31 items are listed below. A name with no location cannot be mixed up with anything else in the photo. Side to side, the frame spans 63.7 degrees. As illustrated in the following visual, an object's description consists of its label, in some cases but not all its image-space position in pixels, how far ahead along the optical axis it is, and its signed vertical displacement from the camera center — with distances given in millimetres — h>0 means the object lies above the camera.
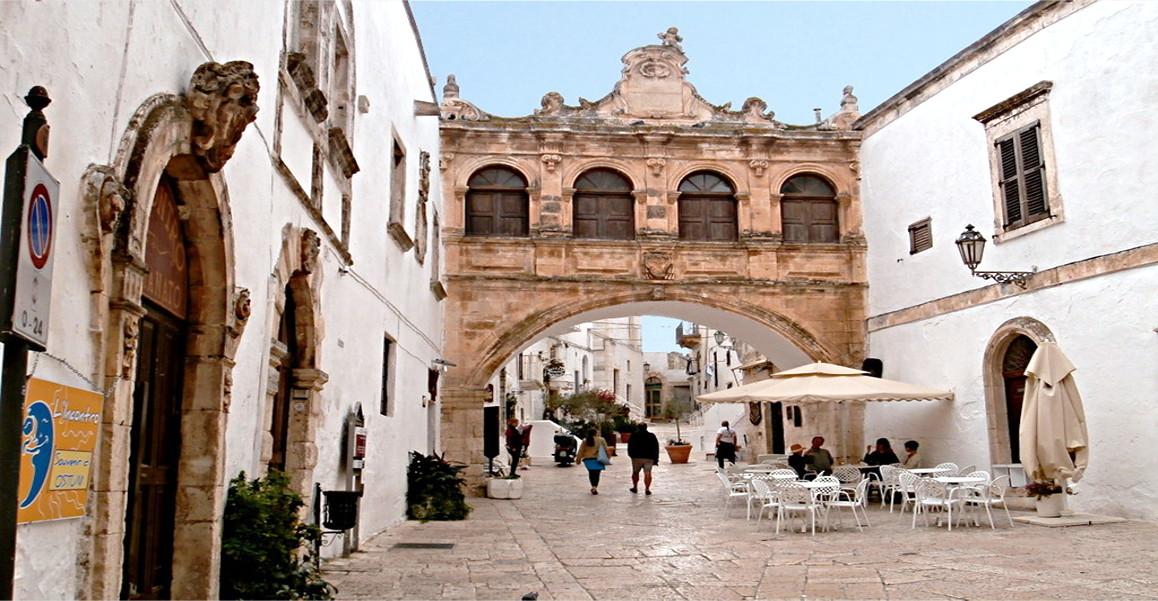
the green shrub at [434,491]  11664 -598
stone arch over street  16172 +3825
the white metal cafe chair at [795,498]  9250 -594
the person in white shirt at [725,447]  20364 -168
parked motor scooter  24859 -222
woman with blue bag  15539 -263
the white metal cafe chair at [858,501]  9539 -660
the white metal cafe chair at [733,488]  11102 -607
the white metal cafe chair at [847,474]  11805 -461
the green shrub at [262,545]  5016 -532
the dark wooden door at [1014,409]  12508 +346
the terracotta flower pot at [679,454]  25344 -373
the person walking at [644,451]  14977 -165
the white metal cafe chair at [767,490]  9588 -528
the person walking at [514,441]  18922 +32
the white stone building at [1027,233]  10266 +2608
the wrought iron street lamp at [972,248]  11688 +2331
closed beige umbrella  9578 +96
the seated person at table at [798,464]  12773 -351
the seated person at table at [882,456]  13344 -271
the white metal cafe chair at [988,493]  9445 -619
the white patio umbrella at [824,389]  12023 +642
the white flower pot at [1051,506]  10031 -765
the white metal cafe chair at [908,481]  9891 -474
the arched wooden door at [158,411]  4367 +179
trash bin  6781 -459
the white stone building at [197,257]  3141 +954
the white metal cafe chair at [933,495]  9266 -601
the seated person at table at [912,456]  13383 -290
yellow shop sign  2805 -1
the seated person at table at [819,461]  12422 -306
